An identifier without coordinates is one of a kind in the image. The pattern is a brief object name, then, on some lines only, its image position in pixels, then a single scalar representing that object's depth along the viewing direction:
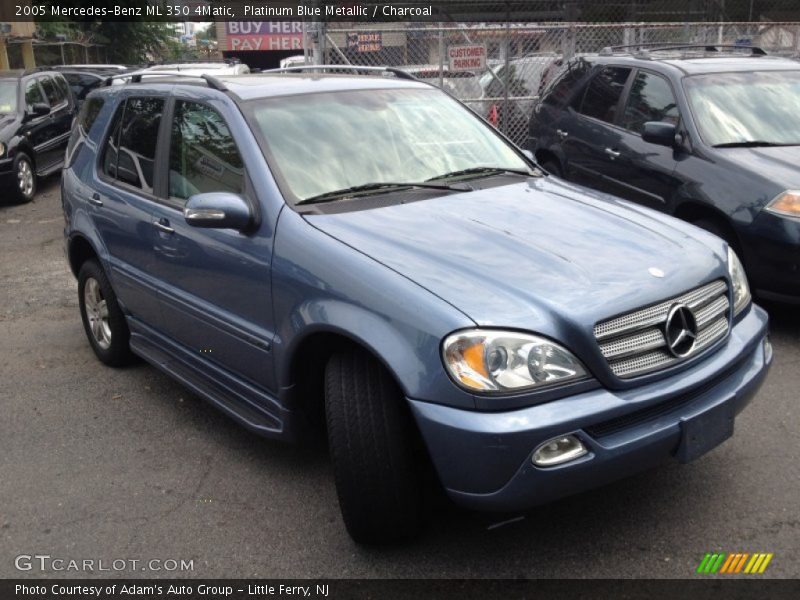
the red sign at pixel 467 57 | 10.75
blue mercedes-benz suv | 2.67
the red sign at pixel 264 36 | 38.38
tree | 29.69
